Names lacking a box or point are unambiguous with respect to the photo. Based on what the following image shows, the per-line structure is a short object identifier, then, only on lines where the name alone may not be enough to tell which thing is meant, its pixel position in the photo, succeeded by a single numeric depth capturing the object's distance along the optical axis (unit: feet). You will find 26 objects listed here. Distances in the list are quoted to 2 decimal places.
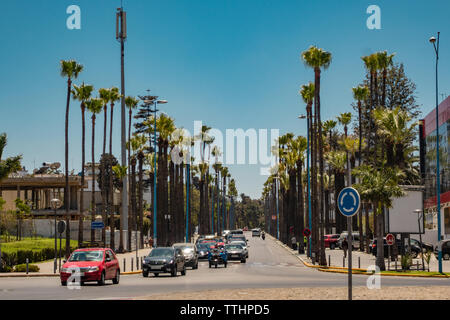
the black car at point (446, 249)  177.64
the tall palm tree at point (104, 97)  208.03
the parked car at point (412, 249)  181.84
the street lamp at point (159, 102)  200.23
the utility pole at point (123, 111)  221.87
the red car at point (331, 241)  258.98
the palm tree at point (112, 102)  210.18
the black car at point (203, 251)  168.86
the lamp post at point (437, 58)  122.03
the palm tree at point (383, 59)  154.61
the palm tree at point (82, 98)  190.49
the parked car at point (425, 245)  190.08
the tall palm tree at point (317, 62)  157.79
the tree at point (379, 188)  125.49
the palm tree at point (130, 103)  255.70
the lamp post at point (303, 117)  190.29
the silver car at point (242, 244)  173.74
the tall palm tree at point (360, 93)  215.10
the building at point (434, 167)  242.99
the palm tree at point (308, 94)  198.39
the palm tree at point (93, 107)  199.41
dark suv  110.73
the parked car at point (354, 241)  242.86
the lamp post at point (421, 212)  143.52
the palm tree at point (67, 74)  174.29
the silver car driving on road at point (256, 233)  472.69
